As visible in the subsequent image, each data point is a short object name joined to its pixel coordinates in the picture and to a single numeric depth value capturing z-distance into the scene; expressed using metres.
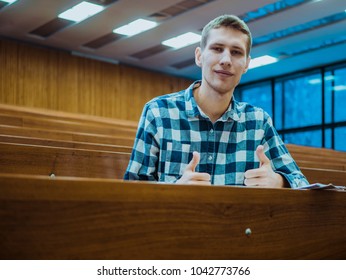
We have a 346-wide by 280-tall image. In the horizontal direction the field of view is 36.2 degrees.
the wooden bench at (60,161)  1.46
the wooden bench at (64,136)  2.01
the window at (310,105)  7.64
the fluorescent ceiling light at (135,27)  6.23
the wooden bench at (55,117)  3.64
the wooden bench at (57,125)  2.61
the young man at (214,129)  1.49
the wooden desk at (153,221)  0.74
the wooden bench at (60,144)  1.69
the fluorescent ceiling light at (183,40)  6.73
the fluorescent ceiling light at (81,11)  5.66
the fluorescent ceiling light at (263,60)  7.62
